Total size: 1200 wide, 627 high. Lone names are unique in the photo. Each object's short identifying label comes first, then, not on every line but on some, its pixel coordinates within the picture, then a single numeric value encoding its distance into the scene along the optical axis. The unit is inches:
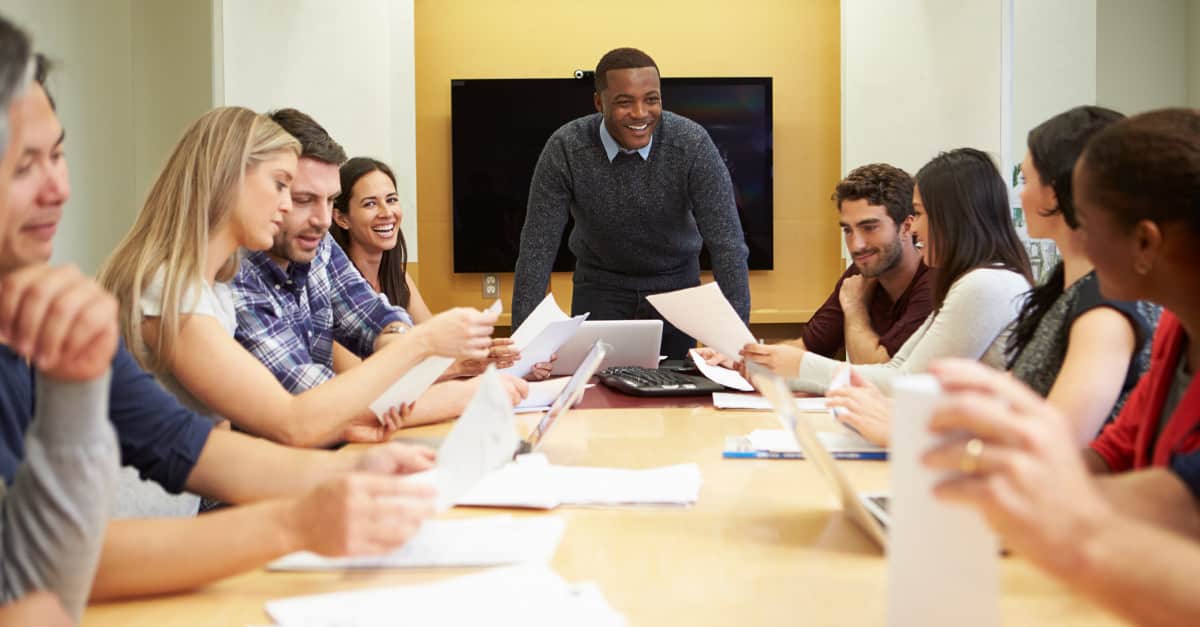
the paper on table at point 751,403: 90.3
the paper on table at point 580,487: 56.1
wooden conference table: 39.3
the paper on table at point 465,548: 44.7
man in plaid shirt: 85.4
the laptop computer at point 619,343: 111.3
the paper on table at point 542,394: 89.3
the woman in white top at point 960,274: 88.6
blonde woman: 70.3
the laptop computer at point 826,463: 43.5
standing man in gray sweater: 134.2
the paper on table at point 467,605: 37.5
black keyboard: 98.1
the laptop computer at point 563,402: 67.2
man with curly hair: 126.6
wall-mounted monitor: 212.7
